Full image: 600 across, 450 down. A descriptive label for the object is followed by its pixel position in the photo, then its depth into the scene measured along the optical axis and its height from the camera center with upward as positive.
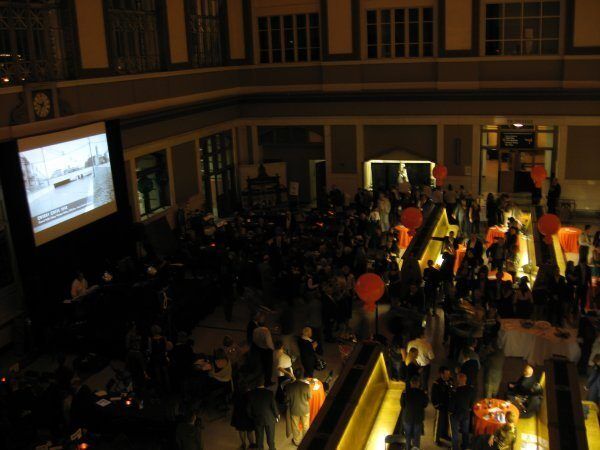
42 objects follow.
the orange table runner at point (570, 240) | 18.75 -5.10
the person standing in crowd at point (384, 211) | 20.84 -4.54
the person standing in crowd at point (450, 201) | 20.86 -4.45
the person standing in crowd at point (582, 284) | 13.86 -4.68
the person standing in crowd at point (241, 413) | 10.02 -5.00
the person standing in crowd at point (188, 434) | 9.16 -4.79
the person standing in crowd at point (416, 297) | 13.95 -4.80
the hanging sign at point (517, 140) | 24.34 -3.05
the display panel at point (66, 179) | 14.45 -2.35
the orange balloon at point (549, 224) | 15.12 -3.74
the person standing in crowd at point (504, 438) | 9.09 -5.02
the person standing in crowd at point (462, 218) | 20.14 -4.71
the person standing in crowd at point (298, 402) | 10.23 -5.01
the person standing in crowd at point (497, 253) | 16.08 -4.63
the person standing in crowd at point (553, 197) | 22.39 -4.69
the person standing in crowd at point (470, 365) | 10.62 -4.74
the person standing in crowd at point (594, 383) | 10.77 -5.20
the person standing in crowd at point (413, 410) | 9.68 -4.90
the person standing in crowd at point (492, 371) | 10.95 -4.98
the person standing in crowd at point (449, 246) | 16.27 -4.49
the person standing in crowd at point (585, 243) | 15.60 -4.68
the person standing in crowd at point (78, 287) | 14.64 -4.48
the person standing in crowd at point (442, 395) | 10.10 -4.88
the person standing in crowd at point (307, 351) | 11.80 -4.88
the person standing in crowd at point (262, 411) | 9.91 -4.94
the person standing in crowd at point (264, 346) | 12.07 -4.88
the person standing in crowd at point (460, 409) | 9.84 -5.00
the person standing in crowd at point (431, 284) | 14.63 -4.80
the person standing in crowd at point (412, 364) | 10.81 -4.77
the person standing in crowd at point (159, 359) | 11.90 -4.94
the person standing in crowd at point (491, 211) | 20.03 -4.54
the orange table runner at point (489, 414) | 9.87 -5.14
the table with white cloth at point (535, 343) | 12.25 -5.17
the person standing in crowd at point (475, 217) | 20.19 -4.71
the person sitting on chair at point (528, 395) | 10.54 -5.18
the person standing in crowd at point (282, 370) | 11.20 -4.91
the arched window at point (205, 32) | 22.09 +1.18
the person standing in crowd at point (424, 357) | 11.48 -4.95
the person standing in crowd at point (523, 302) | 13.27 -4.73
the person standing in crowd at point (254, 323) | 12.33 -4.56
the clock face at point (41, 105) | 14.57 -0.62
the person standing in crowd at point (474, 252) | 15.01 -4.42
